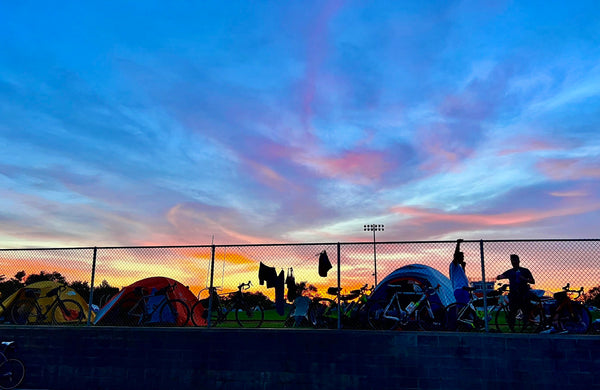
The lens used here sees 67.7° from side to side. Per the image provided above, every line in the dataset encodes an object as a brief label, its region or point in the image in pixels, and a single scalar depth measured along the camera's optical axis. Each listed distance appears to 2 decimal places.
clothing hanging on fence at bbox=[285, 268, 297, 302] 10.85
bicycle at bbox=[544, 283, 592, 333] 9.51
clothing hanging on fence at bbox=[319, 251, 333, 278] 10.00
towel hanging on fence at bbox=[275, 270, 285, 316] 10.88
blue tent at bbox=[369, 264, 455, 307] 13.32
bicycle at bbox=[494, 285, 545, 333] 9.73
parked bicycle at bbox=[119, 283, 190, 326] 12.17
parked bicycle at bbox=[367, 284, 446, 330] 10.54
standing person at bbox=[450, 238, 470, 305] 9.40
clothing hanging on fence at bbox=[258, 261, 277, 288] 10.50
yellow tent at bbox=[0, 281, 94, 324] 12.91
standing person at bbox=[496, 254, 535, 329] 9.34
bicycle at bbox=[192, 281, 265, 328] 11.20
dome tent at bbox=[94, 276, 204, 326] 14.18
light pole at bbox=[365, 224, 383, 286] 9.56
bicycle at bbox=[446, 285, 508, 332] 10.72
